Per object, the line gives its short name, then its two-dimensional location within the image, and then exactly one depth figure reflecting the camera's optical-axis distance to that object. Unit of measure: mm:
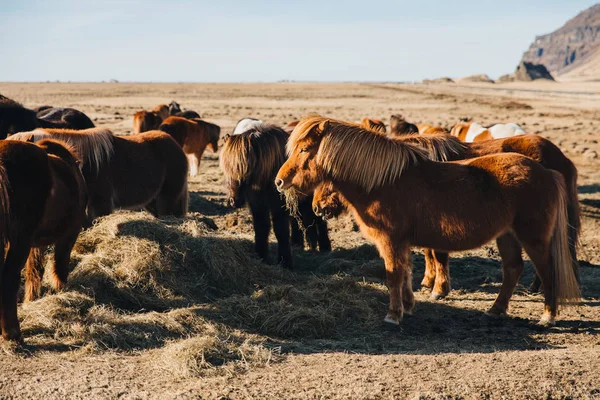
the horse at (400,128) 11828
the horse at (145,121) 15773
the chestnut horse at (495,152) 6848
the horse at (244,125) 9211
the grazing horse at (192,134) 15219
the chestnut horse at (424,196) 5766
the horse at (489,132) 10664
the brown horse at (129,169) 7428
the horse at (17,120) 10781
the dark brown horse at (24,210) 4867
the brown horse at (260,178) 7309
